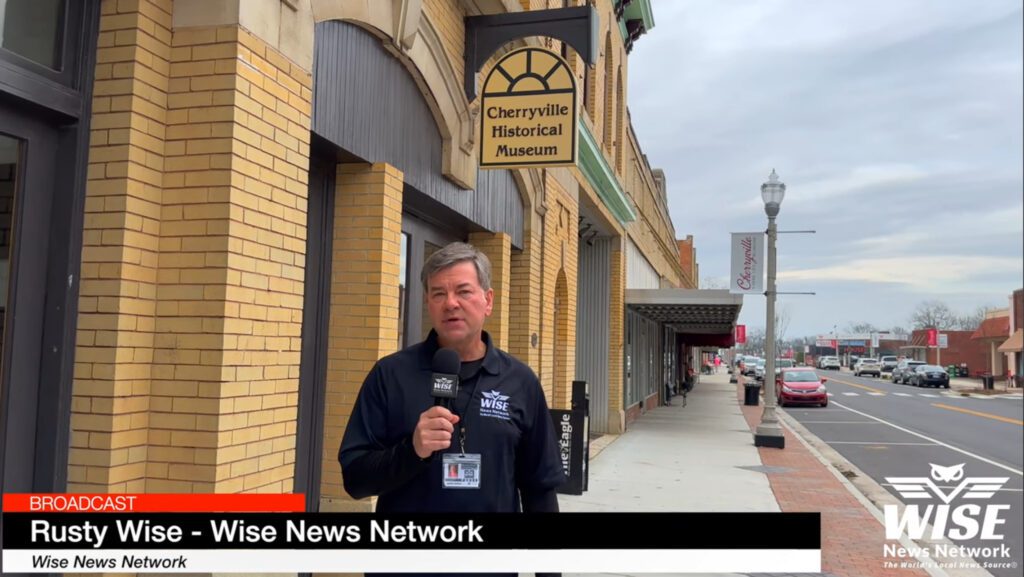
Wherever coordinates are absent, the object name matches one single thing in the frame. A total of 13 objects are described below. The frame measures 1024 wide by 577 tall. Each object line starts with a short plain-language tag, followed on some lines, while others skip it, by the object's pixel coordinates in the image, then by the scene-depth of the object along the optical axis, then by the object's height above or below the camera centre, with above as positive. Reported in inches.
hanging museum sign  268.8 +85.2
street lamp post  587.8 +18.2
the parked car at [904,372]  1969.7 -44.4
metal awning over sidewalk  689.0 +42.2
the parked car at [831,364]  3323.3 -48.4
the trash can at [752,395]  1064.8 -62.6
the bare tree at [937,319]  3870.6 +196.5
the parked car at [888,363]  2694.4 -31.0
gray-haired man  92.4 -10.6
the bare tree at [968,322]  3749.5 +185.4
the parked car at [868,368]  2571.4 -48.3
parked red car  1089.4 -55.7
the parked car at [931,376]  1728.6 -48.0
